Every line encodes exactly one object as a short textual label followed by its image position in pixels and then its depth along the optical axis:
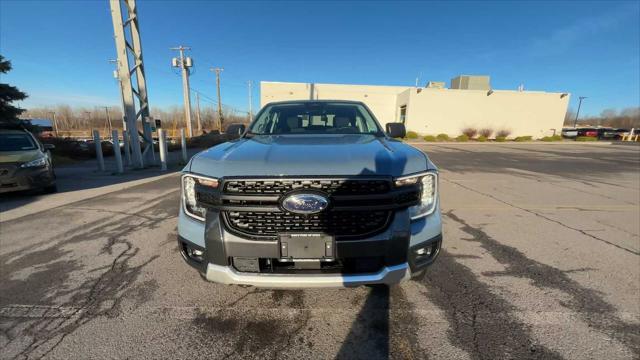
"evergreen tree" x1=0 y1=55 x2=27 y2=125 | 12.48
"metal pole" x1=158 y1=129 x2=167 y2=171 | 10.35
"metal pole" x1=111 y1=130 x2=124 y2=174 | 9.42
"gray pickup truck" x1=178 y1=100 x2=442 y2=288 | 1.87
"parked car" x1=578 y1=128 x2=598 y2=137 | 42.22
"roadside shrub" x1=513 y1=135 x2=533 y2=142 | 31.31
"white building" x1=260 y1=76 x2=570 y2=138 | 30.92
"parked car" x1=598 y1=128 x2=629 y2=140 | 41.69
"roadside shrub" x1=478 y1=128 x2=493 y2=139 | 32.16
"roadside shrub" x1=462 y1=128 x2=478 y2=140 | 31.81
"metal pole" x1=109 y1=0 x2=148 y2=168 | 9.86
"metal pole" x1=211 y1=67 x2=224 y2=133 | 39.95
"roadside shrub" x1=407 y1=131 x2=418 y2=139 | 29.35
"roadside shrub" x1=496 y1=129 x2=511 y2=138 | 32.62
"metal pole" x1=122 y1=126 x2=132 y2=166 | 10.64
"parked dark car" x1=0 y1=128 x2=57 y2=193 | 5.67
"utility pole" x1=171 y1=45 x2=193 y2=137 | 25.02
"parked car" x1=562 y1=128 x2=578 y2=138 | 39.59
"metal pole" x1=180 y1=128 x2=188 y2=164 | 12.62
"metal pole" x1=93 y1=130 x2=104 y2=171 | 9.73
